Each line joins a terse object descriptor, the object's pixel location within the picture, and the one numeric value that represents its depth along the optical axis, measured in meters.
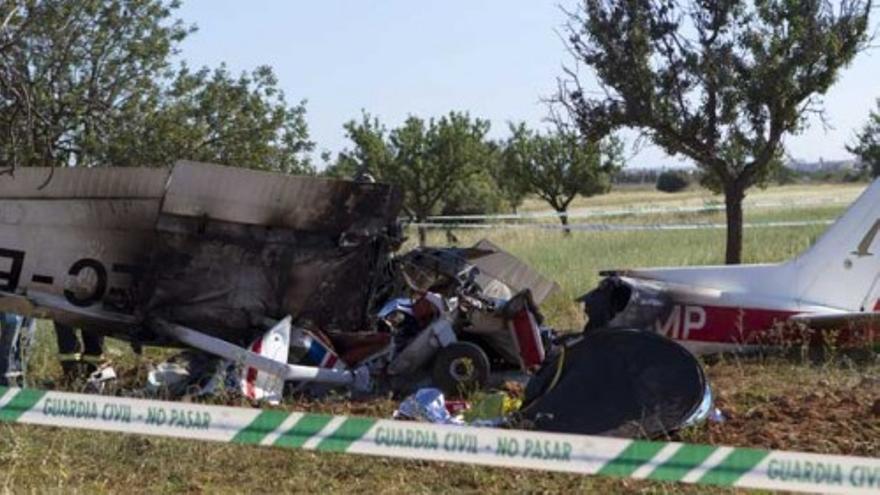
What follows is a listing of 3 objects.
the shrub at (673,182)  87.00
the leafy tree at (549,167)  39.94
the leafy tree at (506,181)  40.97
